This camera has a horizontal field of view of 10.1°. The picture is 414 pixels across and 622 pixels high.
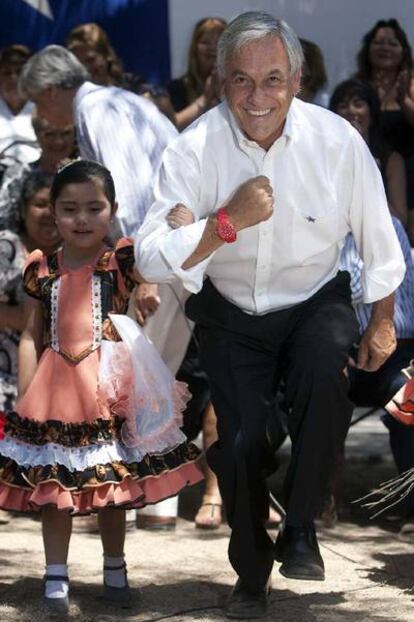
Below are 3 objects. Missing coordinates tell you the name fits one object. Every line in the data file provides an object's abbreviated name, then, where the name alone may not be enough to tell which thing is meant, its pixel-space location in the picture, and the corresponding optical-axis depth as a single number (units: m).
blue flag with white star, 13.71
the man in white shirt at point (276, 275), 7.80
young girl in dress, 8.06
